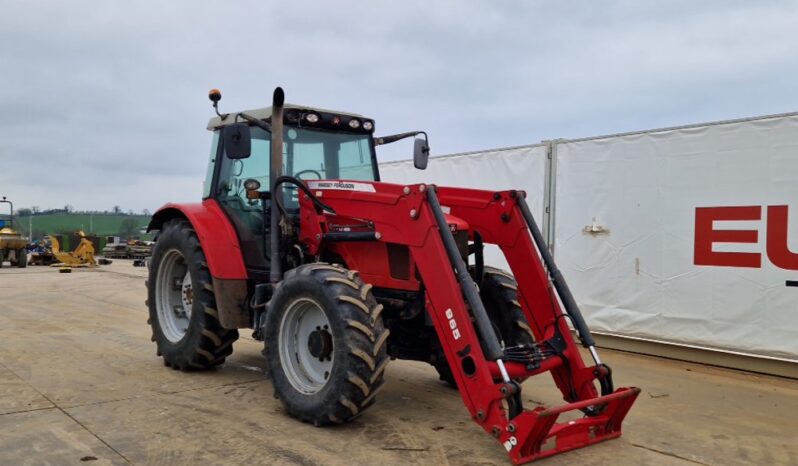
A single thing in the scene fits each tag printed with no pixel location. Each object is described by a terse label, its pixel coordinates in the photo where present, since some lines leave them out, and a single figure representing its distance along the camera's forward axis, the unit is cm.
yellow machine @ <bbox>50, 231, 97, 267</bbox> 2537
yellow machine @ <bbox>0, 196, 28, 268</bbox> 2466
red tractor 427
